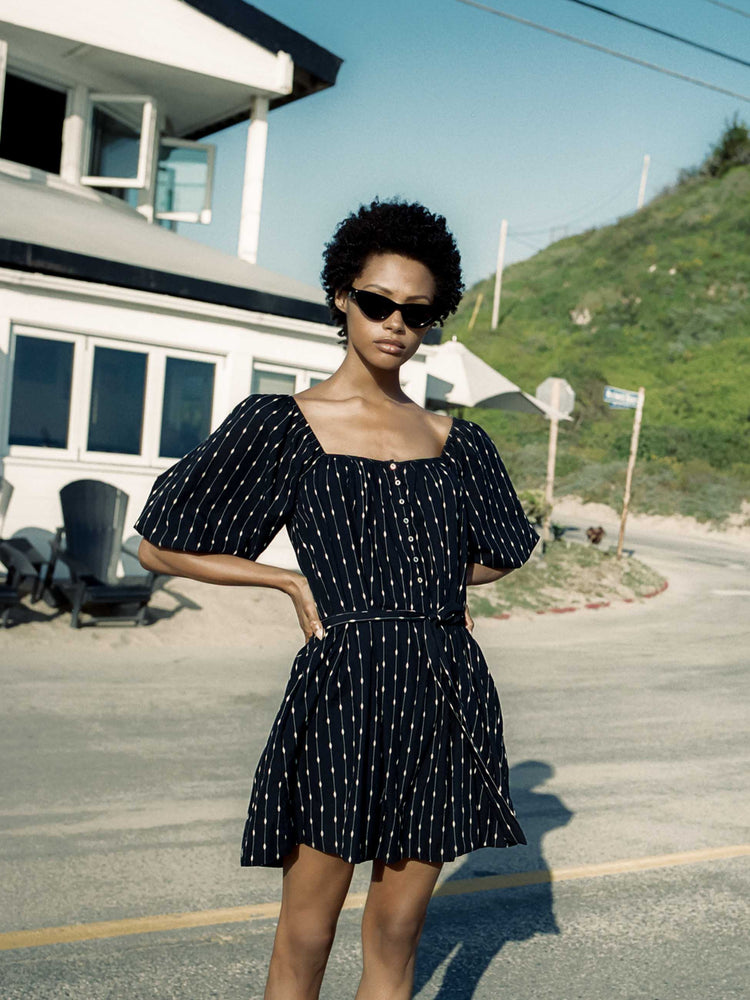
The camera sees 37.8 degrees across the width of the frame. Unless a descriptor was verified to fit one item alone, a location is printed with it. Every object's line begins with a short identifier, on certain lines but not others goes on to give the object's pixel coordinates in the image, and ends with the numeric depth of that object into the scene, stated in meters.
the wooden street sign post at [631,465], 19.49
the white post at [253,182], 15.47
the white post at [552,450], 18.47
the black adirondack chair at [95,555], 9.88
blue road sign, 17.17
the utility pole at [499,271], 64.31
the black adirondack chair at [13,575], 9.47
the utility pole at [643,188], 79.75
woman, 2.37
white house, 11.62
